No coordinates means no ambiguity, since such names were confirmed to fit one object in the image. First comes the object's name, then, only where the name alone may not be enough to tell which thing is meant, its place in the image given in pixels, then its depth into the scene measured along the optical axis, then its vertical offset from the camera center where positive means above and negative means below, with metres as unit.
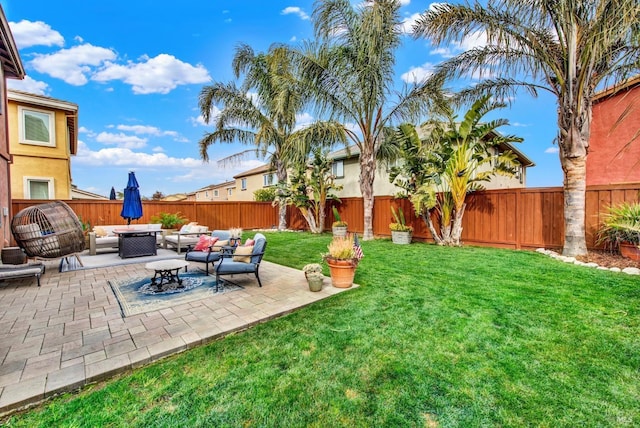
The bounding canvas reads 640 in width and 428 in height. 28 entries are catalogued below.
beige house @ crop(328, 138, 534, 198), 16.17 +1.87
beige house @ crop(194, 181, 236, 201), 33.11 +2.52
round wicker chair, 6.61 -0.46
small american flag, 5.35 -0.79
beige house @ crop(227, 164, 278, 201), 25.32 +2.70
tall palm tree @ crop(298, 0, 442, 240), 9.51 +5.13
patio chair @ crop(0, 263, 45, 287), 5.20 -1.12
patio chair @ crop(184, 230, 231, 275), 6.09 -1.04
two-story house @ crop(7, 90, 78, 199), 11.62 +3.05
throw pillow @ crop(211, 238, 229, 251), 7.11 -0.88
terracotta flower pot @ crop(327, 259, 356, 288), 5.20 -1.20
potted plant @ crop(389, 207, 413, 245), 10.64 -0.90
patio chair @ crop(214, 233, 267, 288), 5.16 -1.05
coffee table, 5.16 -1.07
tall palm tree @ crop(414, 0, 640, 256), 6.36 +3.93
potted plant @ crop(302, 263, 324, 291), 5.05 -1.26
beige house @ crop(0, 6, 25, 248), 6.88 +2.84
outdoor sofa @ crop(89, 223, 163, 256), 9.05 -0.87
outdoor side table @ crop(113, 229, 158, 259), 8.36 -0.97
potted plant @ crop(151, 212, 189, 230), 12.67 -0.42
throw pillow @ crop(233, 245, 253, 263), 5.85 -0.89
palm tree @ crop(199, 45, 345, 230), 14.09 +5.12
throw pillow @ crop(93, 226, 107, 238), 9.79 -0.71
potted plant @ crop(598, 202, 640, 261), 6.29 -0.56
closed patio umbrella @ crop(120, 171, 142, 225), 9.93 +0.39
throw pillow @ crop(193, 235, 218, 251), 7.69 -0.92
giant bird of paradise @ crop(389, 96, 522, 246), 8.70 +1.48
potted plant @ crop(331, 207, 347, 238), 12.67 -0.88
